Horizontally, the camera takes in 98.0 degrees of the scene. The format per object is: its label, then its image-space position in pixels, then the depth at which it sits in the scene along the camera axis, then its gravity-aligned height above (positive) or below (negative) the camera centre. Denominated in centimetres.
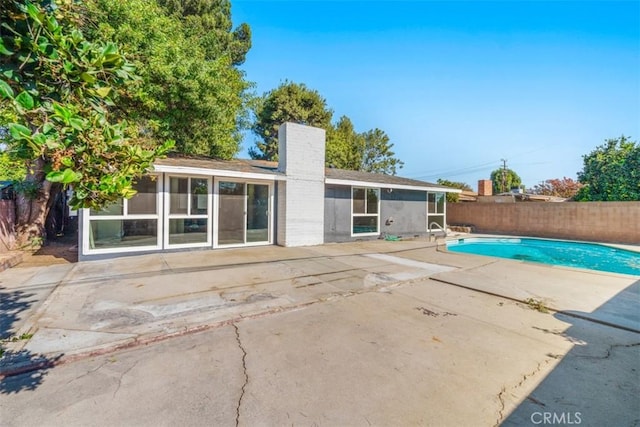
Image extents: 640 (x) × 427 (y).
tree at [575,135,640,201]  1432 +244
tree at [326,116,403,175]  2497 +671
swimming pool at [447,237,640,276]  1022 -156
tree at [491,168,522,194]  4228 +555
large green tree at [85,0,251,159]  823 +436
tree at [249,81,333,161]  2334 +880
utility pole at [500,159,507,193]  3603 +696
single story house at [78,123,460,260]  756 +28
